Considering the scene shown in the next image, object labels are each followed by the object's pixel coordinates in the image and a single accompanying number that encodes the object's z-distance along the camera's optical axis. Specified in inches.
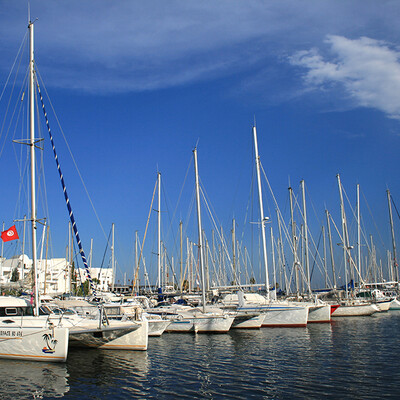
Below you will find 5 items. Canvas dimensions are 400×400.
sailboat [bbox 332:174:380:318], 1797.5
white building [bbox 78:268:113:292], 5765.8
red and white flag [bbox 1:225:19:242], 970.7
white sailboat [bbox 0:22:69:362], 772.0
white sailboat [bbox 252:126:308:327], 1371.8
